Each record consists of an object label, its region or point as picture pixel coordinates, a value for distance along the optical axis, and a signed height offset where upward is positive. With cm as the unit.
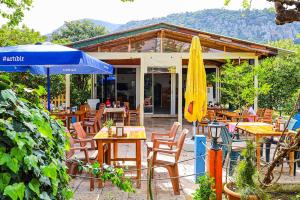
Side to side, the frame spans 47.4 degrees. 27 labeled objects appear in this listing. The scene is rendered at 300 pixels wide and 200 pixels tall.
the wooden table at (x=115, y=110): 1197 -46
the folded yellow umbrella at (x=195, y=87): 716 +22
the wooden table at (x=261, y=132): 573 -60
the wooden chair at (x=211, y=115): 1012 -53
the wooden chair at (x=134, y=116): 1283 -82
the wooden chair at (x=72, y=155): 508 -95
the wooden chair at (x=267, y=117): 942 -57
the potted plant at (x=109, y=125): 529 -45
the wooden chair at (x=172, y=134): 590 -66
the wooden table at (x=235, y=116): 963 -53
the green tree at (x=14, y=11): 1029 +264
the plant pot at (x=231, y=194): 365 -110
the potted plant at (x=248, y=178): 368 -90
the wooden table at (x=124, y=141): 503 -65
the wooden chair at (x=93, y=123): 974 -76
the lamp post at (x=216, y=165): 407 -81
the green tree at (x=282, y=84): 1393 +55
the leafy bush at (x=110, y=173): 274 -63
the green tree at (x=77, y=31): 3422 +678
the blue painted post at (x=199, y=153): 509 -84
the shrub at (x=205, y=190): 382 -104
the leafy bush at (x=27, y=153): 157 -28
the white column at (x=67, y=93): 1222 +14
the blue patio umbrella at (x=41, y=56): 585 +70
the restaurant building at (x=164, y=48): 1158 +172
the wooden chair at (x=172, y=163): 478 -93
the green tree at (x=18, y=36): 1386 +259
